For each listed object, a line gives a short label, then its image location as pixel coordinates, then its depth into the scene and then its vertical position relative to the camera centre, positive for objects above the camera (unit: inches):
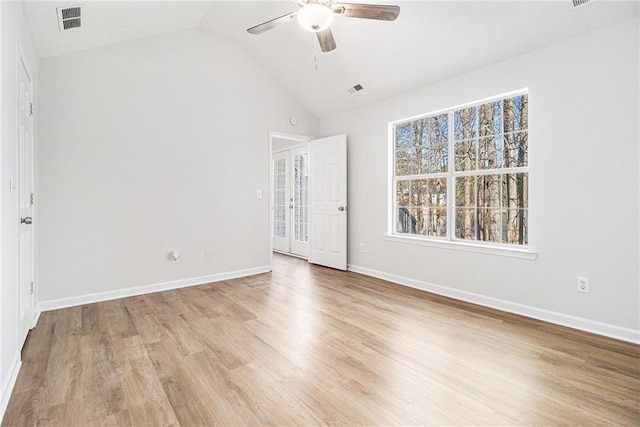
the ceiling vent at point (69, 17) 103.3 +61.5
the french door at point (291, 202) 244.8 +3.6
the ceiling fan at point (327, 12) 92.4 +55.9
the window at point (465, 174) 127.8 +13.7
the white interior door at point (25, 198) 94.1 +3.2
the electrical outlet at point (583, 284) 107.9 -25.9
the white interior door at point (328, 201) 193.3 +2.9
